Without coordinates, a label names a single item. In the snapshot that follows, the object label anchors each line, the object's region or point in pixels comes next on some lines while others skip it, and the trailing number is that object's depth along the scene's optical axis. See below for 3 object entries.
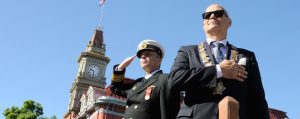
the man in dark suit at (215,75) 3.09
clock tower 67.06
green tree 28.77
